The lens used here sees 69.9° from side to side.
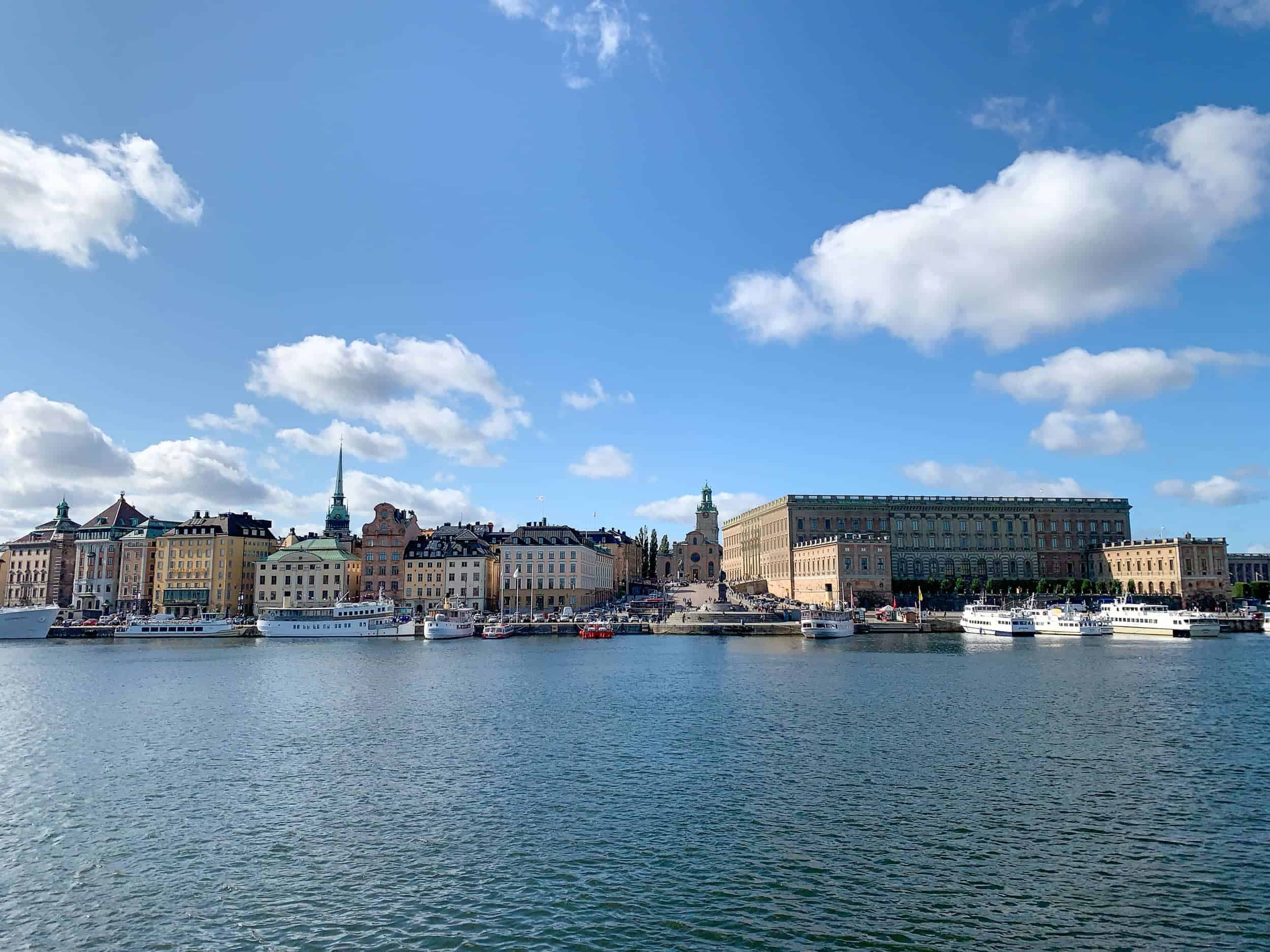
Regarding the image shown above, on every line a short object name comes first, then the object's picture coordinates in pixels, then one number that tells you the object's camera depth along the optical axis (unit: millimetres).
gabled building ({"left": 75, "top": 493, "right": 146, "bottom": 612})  160250
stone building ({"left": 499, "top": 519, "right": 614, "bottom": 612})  146625
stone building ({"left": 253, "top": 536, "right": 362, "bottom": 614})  142625
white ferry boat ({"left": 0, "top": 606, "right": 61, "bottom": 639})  122812
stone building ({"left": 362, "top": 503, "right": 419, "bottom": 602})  142625
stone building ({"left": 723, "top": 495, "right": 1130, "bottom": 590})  181125
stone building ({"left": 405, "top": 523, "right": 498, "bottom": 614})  141500
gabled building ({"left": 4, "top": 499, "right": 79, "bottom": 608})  162625
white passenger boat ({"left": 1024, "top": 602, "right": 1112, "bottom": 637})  118000
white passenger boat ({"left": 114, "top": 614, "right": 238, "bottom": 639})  126562
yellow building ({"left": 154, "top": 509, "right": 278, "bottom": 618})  149625
